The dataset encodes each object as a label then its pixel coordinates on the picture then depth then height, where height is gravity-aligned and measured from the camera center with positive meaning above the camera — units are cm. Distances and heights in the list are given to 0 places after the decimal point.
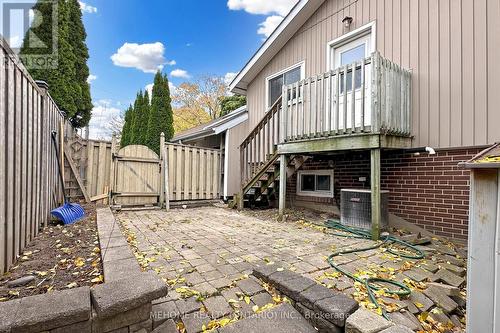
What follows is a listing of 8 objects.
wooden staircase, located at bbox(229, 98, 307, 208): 625 +7
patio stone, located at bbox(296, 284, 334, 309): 187 -94
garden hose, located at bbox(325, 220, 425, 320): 220 -107
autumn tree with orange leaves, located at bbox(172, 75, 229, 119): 2305 +641
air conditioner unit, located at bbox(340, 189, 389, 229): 445 -73
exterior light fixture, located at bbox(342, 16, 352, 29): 564 +320
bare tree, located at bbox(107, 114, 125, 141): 2500 +397
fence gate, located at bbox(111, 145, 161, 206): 704 -32
